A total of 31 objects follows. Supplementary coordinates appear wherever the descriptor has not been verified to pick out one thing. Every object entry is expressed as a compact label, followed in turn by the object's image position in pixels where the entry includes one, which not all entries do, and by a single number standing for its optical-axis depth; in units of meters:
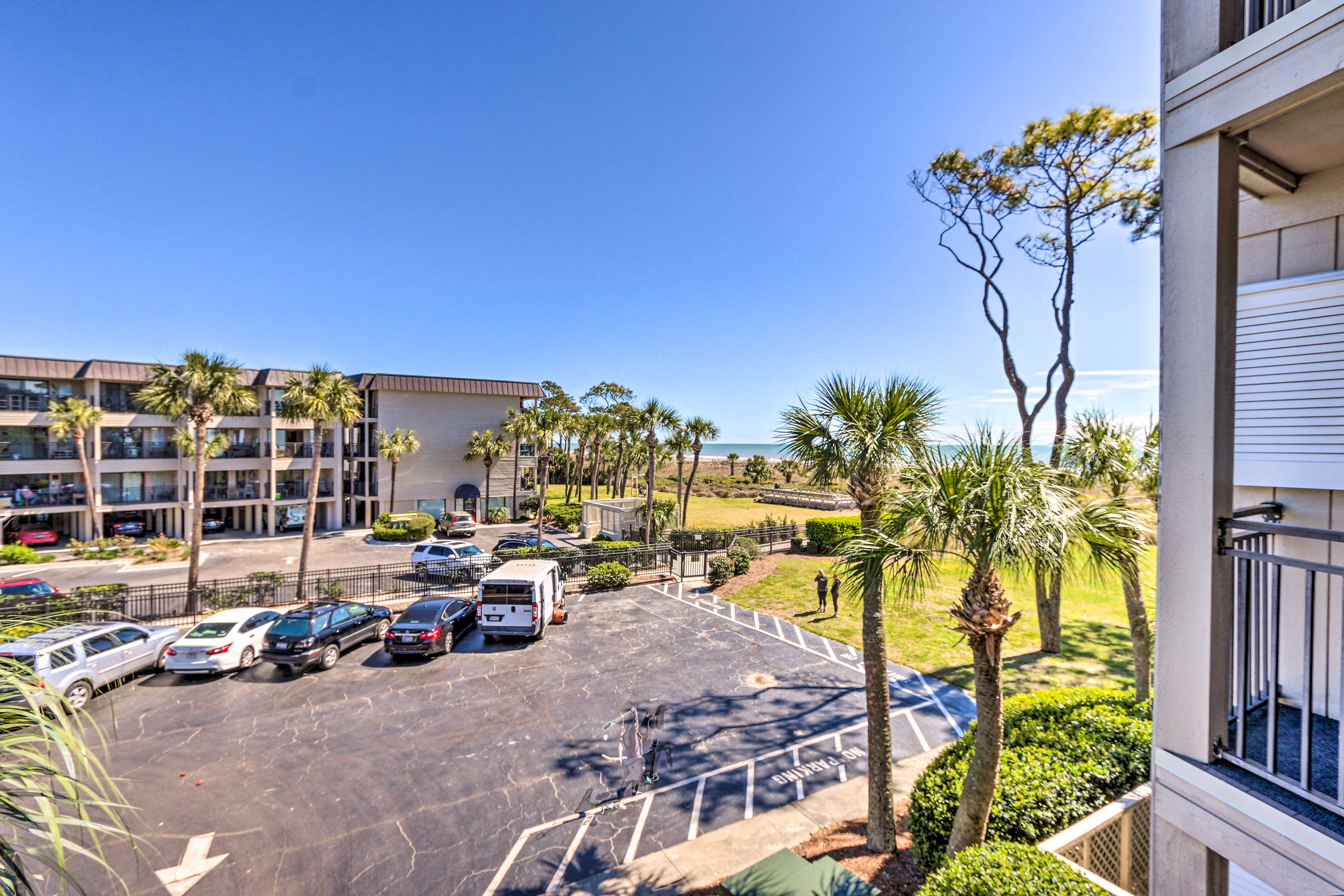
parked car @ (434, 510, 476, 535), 34.34
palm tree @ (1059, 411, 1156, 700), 9.34
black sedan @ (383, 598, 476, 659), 13.44
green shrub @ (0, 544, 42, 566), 23.34
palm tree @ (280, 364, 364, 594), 20.80
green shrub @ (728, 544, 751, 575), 23.31
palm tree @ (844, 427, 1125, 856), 4.93
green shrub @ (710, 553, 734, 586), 22.22
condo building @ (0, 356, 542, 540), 27.91
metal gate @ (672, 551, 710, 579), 23.80
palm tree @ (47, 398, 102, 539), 27.16
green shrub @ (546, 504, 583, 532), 38.16
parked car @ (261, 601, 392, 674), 12.45
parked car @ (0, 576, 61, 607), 14.73
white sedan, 12.27
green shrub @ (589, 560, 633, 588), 20.84
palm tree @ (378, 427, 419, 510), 34.91
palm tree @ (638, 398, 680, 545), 30.92
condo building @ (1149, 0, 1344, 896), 3.12
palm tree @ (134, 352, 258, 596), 18.45
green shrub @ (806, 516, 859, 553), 27.06
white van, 14.55
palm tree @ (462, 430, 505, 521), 38.22
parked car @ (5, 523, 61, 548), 27.66
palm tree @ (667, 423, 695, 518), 35.62
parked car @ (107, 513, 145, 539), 30.17
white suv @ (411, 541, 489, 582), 21.00
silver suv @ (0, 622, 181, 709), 10.14
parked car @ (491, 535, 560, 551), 25.03
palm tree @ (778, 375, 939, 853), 7.00
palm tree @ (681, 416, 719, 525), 35.53
